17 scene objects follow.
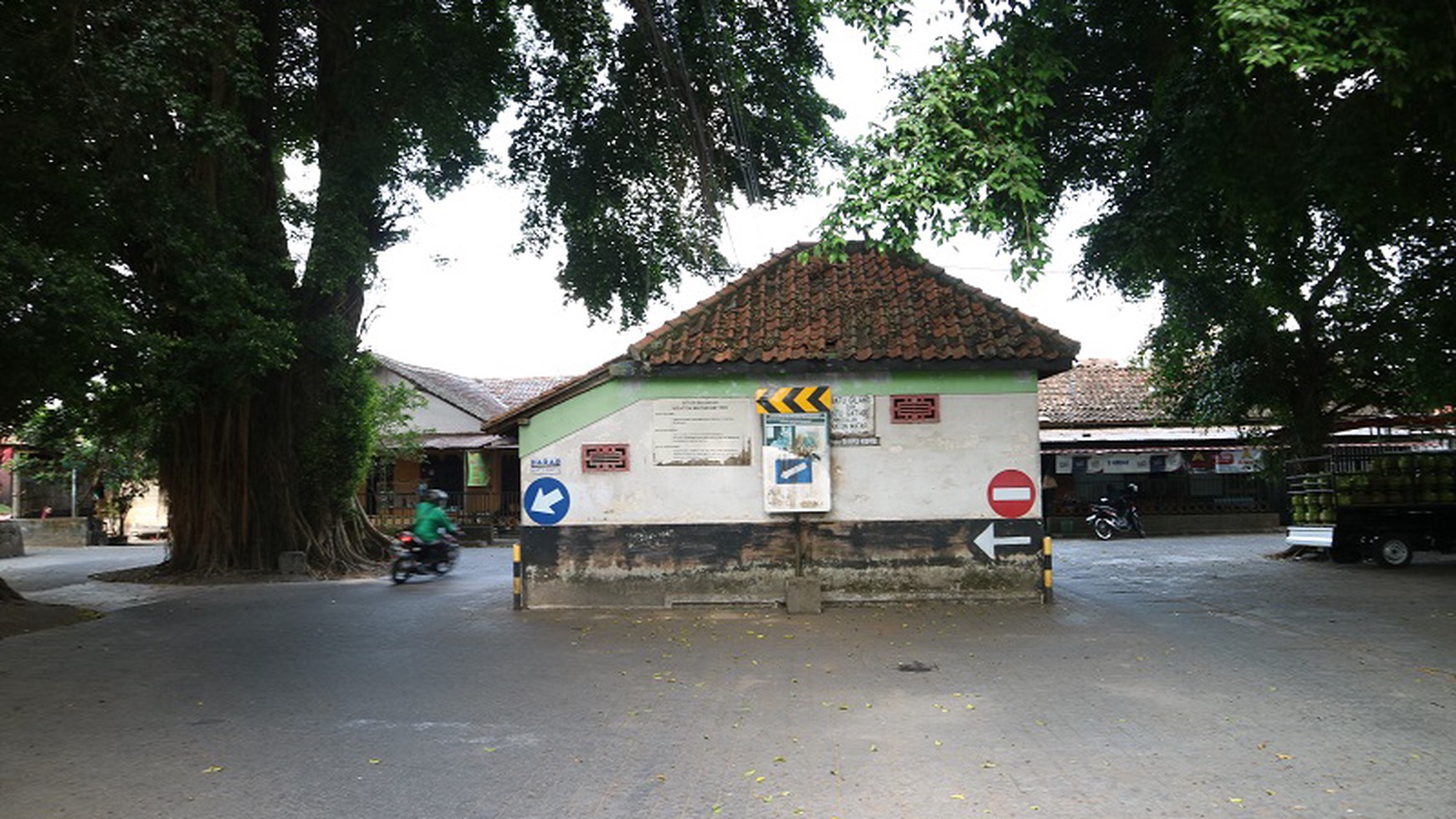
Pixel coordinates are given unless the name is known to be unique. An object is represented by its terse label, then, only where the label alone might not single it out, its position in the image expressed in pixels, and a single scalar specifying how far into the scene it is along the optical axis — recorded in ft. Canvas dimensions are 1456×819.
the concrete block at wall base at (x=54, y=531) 92.58
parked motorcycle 86.43
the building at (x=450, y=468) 94.63
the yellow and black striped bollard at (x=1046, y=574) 39.22
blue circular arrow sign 40.37
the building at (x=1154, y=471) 88.33
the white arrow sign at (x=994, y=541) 39.32
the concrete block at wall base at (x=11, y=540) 77.85
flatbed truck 53.26
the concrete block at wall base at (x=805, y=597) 38.22
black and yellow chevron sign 39.14
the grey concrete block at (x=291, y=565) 59.57
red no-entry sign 39.17
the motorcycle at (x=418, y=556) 55.42
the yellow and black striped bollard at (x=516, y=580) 40.64
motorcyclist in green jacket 56.54
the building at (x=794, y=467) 39.27
